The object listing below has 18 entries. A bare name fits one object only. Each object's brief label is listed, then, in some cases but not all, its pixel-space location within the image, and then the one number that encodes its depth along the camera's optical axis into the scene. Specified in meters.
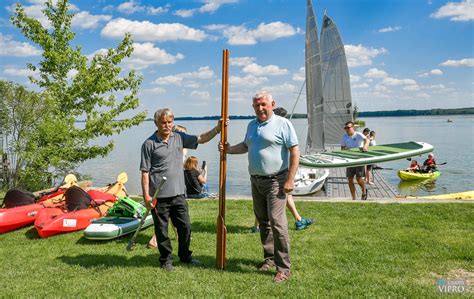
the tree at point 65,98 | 13.54
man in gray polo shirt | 4.84
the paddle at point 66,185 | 9.38
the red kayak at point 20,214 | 7.29
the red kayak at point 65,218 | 6.81
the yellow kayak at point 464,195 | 13.15
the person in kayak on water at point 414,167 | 20.23
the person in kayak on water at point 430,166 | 20.38
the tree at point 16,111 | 15.35
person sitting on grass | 9.94
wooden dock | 15.18
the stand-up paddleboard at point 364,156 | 8.63
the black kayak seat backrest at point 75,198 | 7.71
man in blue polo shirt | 4.52
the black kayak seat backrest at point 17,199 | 8.16
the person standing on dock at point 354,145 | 9.41
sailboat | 17.19
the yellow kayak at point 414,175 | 19.78
